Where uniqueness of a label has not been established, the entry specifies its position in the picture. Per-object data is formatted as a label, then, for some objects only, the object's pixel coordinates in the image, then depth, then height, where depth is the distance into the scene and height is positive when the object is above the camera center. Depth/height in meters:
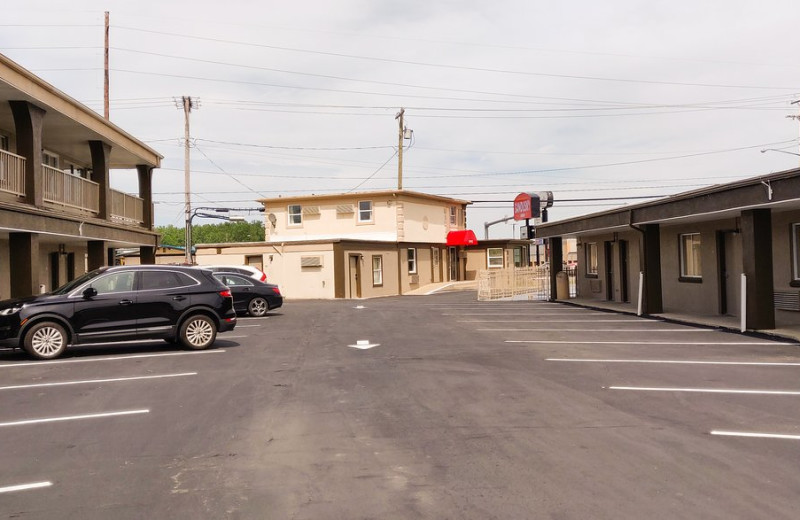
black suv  12.55 -0.67
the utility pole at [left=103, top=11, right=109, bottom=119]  35.09 +9.06
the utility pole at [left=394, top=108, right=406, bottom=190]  50.25 +8.82
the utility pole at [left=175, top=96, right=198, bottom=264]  38.06 +4.01
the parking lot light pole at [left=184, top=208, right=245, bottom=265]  60.34 +5.36
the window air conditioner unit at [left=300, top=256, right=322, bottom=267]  38.00 +0.55
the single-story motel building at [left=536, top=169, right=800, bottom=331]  15.22 +0.23
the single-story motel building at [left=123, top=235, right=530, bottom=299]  37.88 +0.33
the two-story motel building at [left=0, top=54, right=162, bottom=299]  15.48 +2.47
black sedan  23.59 -0.79
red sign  46.48 +4.10
